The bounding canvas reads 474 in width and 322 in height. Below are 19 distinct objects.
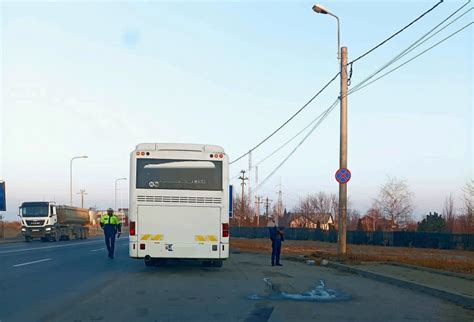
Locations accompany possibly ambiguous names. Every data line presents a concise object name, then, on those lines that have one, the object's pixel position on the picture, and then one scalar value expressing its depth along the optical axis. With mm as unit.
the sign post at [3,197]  41750
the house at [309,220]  115500
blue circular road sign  22062
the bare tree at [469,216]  59778
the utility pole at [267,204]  120550
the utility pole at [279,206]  113094
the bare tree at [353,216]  110525
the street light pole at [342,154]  22641
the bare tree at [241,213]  84769
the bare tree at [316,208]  121912
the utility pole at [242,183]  84250
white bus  16531
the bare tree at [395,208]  92500
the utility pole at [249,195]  88788
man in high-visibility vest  23469
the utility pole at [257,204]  101844
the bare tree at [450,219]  71625
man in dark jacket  21016
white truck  43312
